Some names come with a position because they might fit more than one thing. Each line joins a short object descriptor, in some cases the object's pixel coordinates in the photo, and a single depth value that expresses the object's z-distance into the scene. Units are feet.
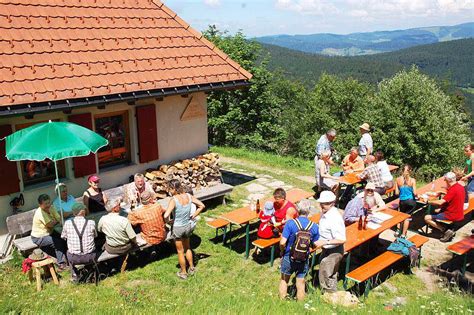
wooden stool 20.22
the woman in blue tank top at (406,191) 27.99
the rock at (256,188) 36.84
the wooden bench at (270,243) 22.53
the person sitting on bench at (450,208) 26.12
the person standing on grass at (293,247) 18.44
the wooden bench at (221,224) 25.53
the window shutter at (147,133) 29.84
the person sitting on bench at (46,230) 21.63
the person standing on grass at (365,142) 35.83
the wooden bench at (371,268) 19.74
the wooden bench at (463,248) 21.89
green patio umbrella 19.49
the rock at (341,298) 18.16
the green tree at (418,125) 90.94
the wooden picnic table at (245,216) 24.36
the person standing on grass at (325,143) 33.50
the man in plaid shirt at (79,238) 20.40
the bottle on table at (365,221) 23.02
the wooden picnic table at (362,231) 21.36
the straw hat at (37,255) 20.44
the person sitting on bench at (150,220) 22.53
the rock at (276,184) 38.40
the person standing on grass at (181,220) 21.68
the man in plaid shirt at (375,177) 30.86
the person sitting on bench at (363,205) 23.68
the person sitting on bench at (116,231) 21.09
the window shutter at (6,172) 23.53
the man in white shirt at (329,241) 19.01
